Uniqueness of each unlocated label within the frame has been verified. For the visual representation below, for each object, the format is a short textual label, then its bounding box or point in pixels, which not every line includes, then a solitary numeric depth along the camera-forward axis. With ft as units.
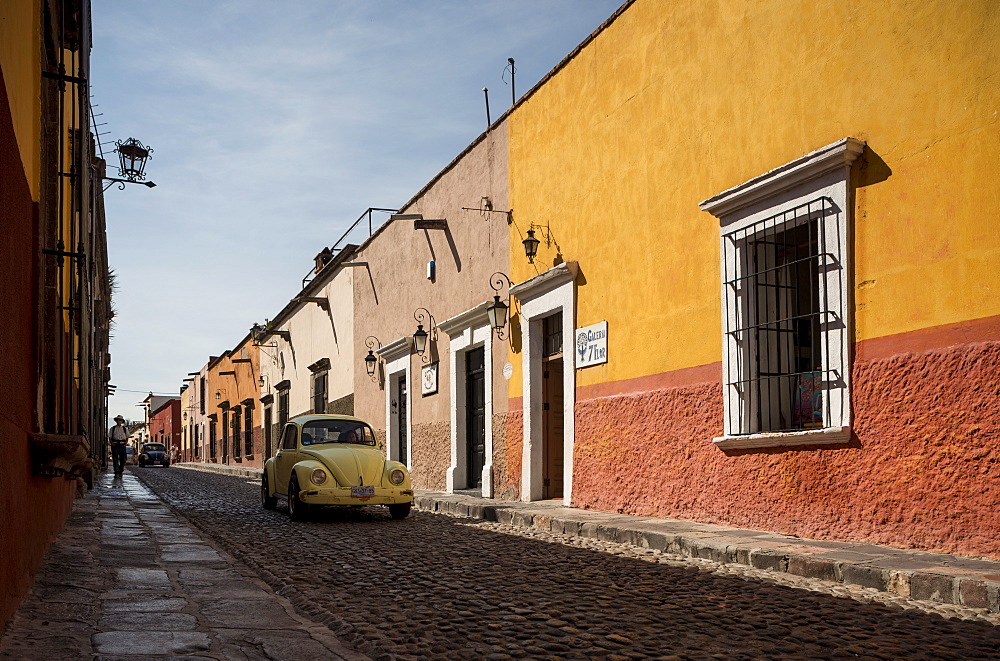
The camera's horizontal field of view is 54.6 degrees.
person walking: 83.10
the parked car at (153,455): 148.97
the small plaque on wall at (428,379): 58.90
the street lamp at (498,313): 47.19
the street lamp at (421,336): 59.85
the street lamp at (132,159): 55.77
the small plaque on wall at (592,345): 38.50
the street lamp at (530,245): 43.98
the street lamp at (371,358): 70.64
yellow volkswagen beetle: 37.40
